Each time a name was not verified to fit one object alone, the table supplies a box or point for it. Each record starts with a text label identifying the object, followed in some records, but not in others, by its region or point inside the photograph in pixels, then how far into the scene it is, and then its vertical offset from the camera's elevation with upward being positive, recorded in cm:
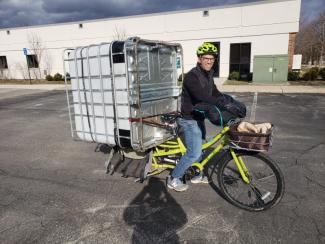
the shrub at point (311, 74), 1814 -129
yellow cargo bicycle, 320 -147
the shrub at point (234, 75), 2034 -137
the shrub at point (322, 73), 1831 -124
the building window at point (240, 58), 2114 -13
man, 325 -53
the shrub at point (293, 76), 1845 -140
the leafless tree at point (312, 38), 4000 +275
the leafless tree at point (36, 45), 2803 +167
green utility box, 1687 -79
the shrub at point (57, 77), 2569 -147
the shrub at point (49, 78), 2609 -156
